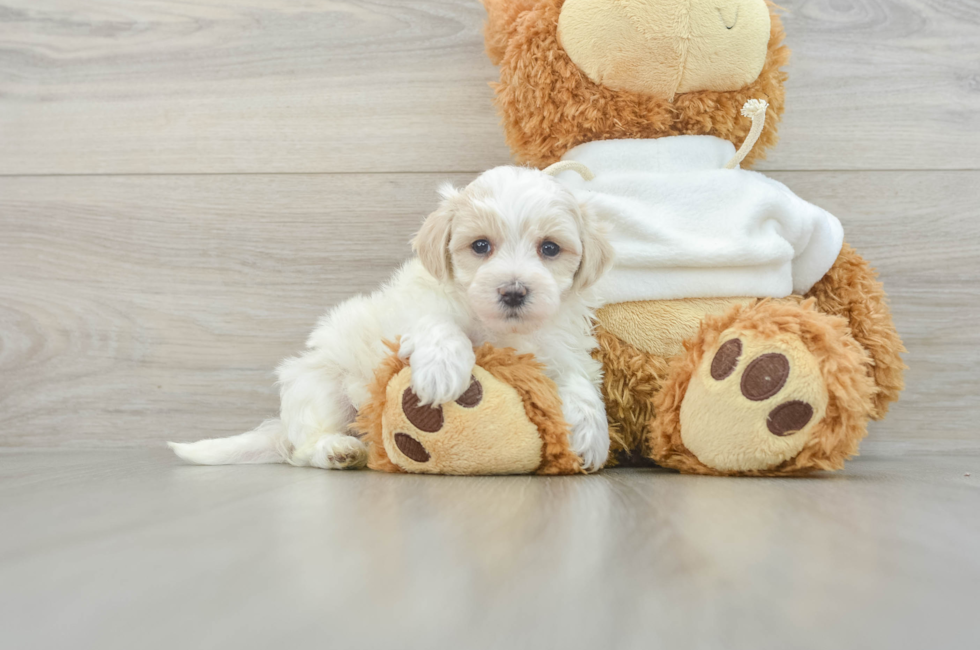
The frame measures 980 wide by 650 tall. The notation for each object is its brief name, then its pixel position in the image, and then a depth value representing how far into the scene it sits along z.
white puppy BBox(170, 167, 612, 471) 0.92
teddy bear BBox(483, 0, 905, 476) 1.05
